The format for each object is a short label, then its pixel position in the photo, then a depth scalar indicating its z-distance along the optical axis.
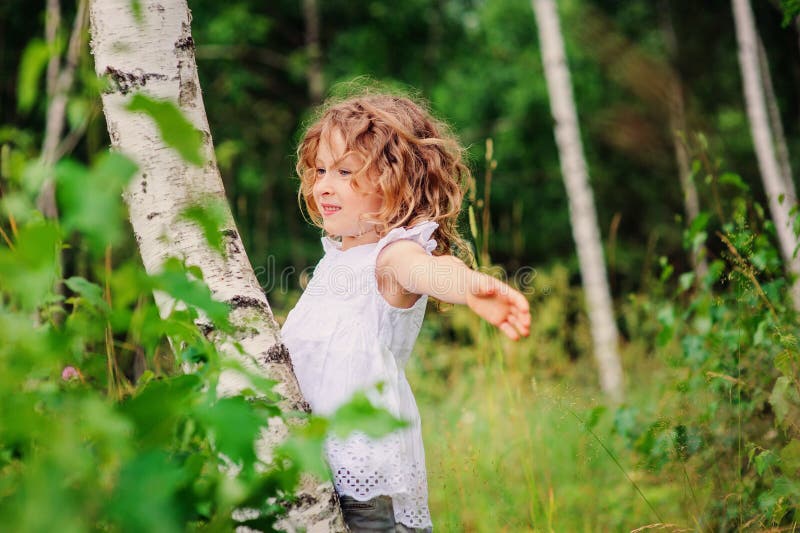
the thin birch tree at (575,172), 6.28
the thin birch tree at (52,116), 6.26
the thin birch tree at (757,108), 6.54
